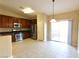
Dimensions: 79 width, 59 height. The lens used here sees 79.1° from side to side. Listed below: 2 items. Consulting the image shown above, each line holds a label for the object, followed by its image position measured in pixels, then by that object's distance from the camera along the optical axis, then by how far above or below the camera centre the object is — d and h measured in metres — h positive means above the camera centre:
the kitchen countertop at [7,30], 3.90 -0.11
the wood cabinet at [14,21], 3.83 +0.64
